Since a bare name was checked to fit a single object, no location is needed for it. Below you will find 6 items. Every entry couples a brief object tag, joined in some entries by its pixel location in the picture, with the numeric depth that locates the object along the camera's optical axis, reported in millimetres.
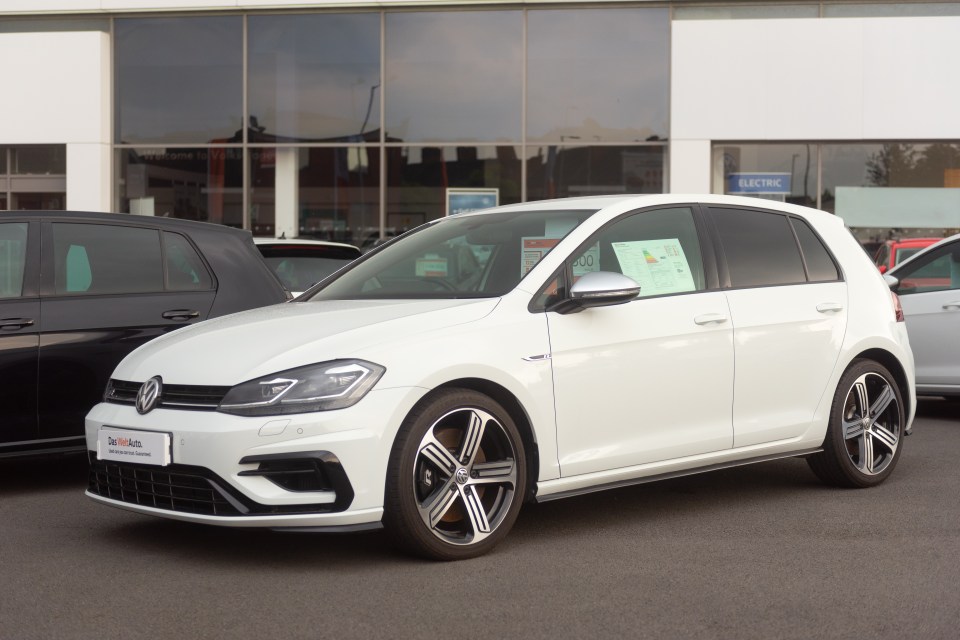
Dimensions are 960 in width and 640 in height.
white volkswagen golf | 4836
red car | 14680
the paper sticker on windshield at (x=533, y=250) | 5688
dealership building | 17828
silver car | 9992
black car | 6668
